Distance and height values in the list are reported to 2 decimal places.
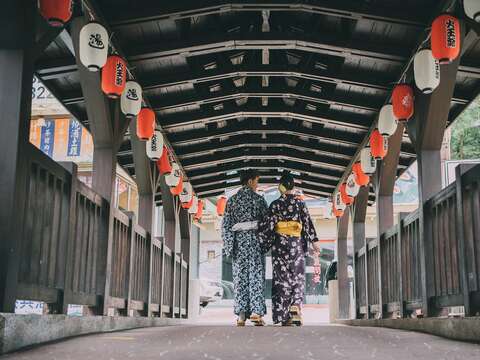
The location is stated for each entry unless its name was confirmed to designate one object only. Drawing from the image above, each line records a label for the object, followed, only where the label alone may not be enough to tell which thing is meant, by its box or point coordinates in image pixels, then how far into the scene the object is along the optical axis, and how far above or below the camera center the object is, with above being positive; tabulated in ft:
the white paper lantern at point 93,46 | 23.25 +9.29
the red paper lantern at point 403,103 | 28.73 +8.91
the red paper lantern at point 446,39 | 22.27 +9.27
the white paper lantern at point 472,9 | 20.08 +9.40
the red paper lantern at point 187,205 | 50.19 +7.00
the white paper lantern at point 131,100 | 29.09 +9.11
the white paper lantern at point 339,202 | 50.73 +7.46
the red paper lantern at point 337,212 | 52.40 +6.76
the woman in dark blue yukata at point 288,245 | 26.94 +2.03
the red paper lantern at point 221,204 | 58.13 +8.20
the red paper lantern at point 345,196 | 47.11 +7.38
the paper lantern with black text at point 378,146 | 34.83 +8.35
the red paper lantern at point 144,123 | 32.53 +8.88
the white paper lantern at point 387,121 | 32.50 +9.10
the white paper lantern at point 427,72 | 24.57 +8.90
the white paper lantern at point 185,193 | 49.21 +7.81
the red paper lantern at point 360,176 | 41.04 +7.76
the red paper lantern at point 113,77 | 25.80 +9.05
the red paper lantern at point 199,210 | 55.96 +7.33
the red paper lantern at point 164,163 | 39.50 +8.20
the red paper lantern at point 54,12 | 18.19 +8.38
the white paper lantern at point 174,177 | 42.86 +7.97
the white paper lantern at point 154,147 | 36.06 +8.44
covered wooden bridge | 16.98 +8.99
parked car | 80.89 -0.33
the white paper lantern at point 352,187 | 44.33 +7.69
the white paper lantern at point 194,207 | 53.62 +7.31
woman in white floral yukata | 28.04 +2.03
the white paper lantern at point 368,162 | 39.01 +8.25
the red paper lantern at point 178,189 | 44.43 +7.39
